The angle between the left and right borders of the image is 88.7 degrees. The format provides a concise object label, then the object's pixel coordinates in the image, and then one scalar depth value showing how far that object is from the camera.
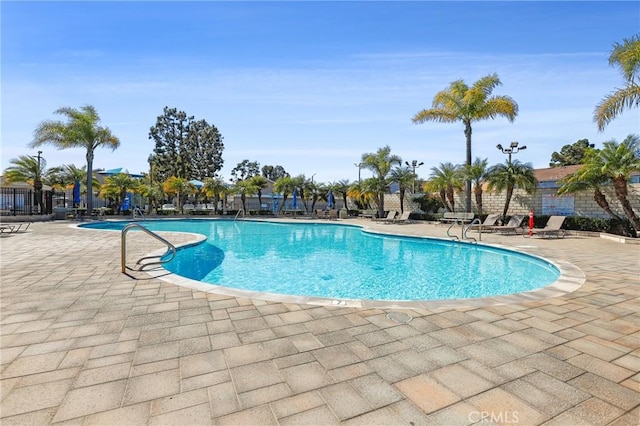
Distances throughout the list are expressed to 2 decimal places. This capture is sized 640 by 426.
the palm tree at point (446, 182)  18.88
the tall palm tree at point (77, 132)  20.58
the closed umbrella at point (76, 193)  21.27
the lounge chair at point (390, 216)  21.75
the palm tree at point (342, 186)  30.16
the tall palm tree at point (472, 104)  17.16
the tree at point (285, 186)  28.73
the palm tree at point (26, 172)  20.56
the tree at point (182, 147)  44.97
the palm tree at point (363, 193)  23.87
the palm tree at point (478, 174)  17.02
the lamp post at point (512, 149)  15.57
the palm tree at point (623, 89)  8.76
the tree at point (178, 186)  28.41
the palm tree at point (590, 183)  12.29
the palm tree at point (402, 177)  22.98
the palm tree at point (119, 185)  24.65
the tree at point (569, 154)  46.43
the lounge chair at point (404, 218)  21.02
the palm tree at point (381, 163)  23.41
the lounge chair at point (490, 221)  15.11
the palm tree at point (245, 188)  28.25
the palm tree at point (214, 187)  27.61
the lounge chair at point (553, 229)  12.62
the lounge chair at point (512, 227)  14.11
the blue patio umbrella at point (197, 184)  29.47
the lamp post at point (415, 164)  27.78
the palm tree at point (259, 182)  29.12
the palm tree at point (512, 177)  15.70
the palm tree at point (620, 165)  11.57
